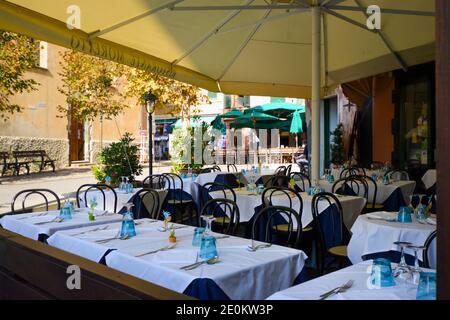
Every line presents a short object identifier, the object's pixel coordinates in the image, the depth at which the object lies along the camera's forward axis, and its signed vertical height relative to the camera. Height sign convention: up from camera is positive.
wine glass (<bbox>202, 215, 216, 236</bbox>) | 3.35 -0.49
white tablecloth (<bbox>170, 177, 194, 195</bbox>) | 8.57 -0.57
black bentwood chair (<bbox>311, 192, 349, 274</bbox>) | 4.89 -0.83
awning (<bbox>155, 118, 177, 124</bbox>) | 31.65 +2.36
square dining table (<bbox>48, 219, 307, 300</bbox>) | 2.52 -0.65
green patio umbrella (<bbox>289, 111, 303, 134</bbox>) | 16.30 +1.12
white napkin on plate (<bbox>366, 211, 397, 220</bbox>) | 4.33 -0.59
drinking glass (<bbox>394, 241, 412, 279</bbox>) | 2.39 -0.61
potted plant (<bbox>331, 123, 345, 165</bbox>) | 12.91 +0.15
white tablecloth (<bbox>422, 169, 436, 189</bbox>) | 8.63 -0.47
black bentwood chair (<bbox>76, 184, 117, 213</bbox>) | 6.19 -0.52
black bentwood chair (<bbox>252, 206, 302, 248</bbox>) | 3.69 -0.57
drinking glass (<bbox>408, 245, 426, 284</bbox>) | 2.32 -0.61
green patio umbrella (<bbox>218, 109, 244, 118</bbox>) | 16.33 +1.45
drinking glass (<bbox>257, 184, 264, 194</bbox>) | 6.40 -0.49
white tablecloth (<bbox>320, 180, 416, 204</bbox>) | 7.13 -0.55
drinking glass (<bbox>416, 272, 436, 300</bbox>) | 1.95 -0.57
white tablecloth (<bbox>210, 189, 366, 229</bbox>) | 5.43 -0.62
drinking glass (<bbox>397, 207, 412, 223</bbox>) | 4.14 -0.56
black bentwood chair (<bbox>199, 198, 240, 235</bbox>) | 4.41 -0.73
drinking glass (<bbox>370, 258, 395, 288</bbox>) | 2.26 -0.60
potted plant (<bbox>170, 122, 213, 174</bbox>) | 11.21 +0.12
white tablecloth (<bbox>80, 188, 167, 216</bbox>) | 6.37 -0.60
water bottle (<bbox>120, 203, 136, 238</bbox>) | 3.51 -0.57
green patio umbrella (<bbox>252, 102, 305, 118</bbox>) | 17.16 +1.72
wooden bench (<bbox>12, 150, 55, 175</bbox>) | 16.95 -0.15
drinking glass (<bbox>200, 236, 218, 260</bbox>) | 2.80 -0.58
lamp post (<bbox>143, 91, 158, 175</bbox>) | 9.62 +1.08
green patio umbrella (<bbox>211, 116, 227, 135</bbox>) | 15.29 +1.01
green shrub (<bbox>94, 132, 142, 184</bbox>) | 8.95 -0.12
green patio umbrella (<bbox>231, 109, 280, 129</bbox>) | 15.92 +1.22
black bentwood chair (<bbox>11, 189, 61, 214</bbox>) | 5.38 -0.45
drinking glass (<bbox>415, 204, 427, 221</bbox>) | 4.18 -0.54
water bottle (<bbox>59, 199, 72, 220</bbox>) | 4.37 -0.55
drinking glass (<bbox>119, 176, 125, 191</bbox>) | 6.79 -0.47
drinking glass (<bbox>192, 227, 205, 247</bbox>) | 3.15 -0.57
